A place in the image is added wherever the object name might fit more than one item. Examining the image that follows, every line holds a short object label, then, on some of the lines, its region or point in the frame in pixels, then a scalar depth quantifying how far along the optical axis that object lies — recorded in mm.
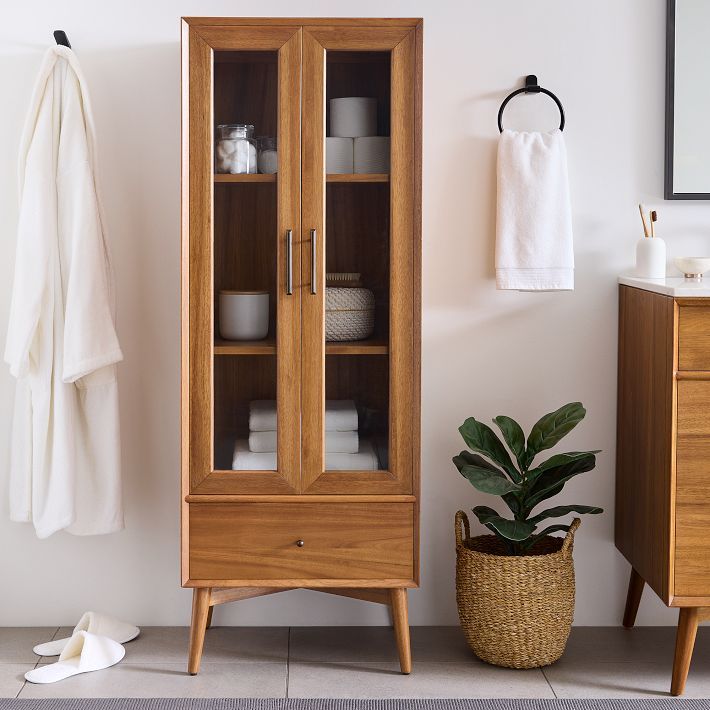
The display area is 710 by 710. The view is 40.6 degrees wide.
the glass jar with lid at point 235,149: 2316
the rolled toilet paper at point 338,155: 2312
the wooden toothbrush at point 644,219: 2611
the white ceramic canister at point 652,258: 2586
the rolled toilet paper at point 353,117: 2299
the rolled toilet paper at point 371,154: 2318
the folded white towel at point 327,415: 2359
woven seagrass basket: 2414
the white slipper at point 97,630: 2566
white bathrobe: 2494
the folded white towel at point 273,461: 2371
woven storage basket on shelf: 2355
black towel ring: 2623
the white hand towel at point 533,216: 2590
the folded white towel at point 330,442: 2367
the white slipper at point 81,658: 2406
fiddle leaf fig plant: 2455
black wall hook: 2555
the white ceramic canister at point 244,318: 2357
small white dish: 2525
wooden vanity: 2254
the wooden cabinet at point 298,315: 2287
